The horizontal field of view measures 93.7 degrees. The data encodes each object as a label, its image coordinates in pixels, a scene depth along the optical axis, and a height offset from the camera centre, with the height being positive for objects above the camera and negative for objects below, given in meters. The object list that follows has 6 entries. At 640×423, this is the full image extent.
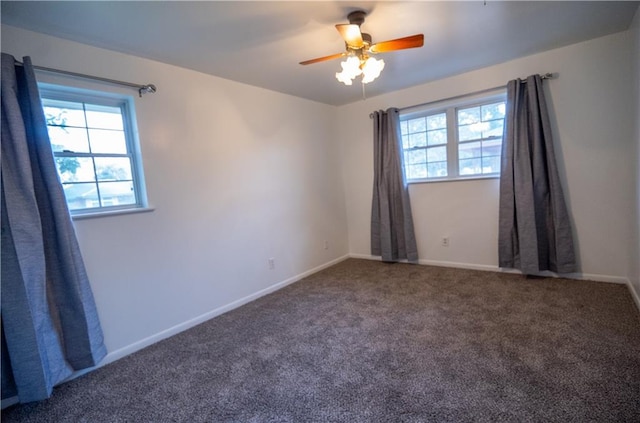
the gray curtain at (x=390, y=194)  3.91 -0.20
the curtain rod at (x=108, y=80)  1.96 +0.89
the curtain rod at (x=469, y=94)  2.95 +0.89
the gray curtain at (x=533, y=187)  2.97 -0.19
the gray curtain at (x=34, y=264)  1.73 -0.35
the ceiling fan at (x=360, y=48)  1.88 +0.88
